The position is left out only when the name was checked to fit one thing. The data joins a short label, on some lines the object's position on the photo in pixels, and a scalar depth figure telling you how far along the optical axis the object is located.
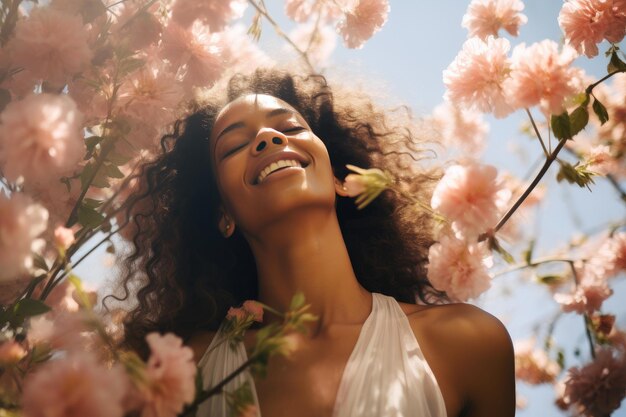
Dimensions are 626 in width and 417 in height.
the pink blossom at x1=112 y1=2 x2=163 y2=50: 1.44
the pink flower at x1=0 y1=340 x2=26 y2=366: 0.89
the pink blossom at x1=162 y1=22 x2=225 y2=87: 1.57
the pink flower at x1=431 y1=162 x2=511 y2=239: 1.18
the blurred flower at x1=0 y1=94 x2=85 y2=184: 0.90
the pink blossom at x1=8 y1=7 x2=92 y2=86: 1.20
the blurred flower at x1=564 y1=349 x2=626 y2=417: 1.56
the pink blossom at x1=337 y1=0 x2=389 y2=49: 1.86
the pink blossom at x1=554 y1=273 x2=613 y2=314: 1.63
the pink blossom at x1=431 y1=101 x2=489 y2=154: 2.76
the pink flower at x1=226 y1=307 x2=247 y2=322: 1.14
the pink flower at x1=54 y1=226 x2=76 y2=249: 0.85
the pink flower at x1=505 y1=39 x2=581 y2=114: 1.20
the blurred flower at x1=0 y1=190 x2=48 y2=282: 0.81
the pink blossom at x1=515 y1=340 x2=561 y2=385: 2.23
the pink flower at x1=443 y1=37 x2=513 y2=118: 1.31
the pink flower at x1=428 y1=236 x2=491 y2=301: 1.25
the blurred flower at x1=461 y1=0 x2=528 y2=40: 1.54
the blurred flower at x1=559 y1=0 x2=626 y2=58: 1.36
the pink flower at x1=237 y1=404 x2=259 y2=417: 0.89
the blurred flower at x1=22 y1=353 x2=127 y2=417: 0.77
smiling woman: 1.40
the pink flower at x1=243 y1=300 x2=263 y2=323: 1.19
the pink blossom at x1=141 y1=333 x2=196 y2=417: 0.79
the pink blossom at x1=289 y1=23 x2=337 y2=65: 2.21
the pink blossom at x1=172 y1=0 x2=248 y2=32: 1.40
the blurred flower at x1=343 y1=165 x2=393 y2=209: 1.02
